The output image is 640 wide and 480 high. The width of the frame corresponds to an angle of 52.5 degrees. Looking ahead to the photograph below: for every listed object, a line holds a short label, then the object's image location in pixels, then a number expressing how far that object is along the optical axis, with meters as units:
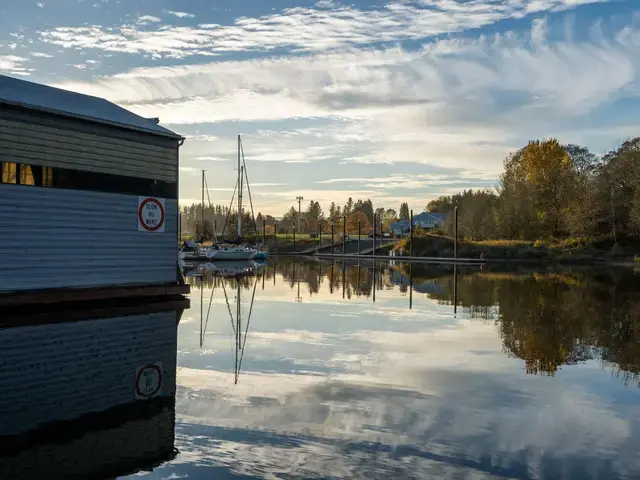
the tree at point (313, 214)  180.54
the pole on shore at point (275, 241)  107.12
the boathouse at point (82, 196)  19.03
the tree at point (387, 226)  190.86
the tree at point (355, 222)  160.75
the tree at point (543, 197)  78.50
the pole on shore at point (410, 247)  79.39
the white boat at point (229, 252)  69.00
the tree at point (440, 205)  169.38
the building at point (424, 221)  148.18
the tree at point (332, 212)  194.23
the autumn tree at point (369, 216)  194.62
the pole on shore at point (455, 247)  71.65
